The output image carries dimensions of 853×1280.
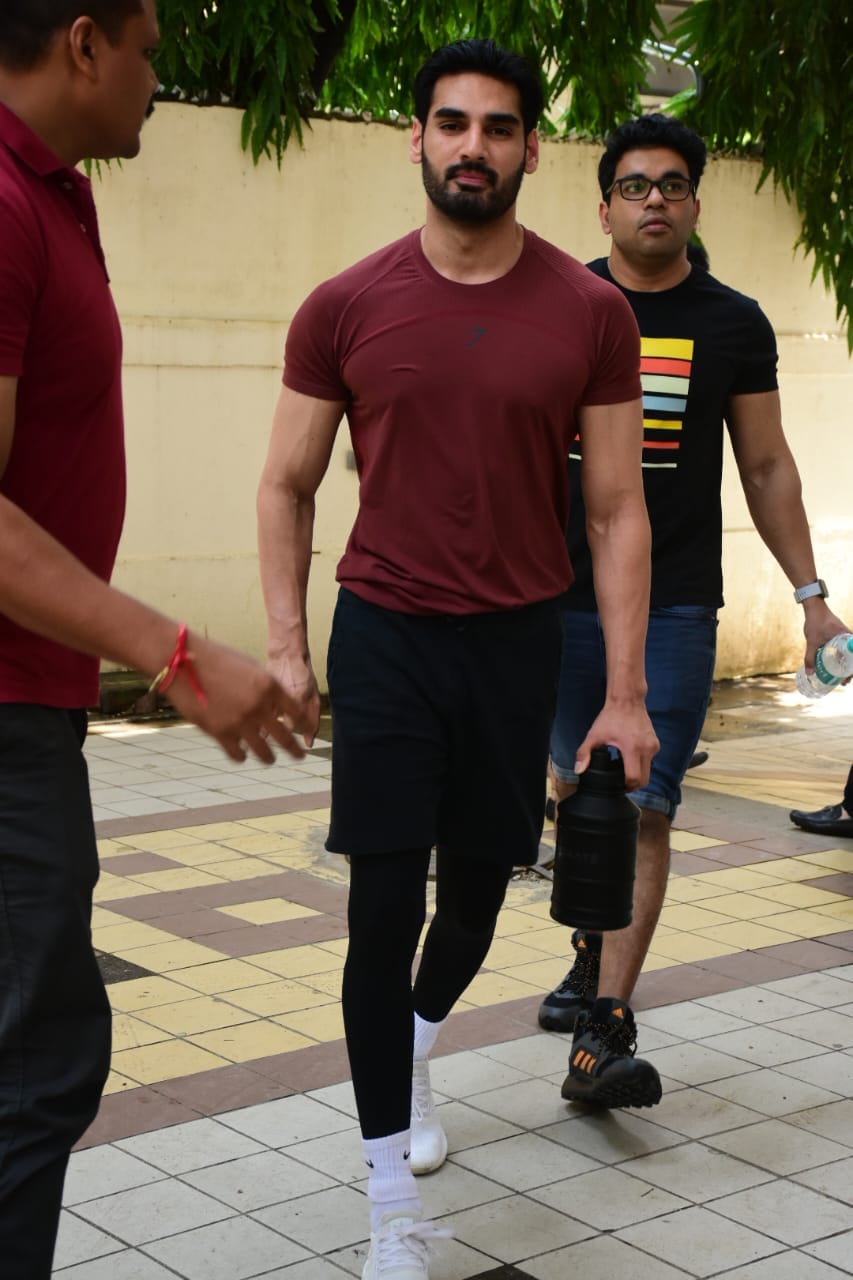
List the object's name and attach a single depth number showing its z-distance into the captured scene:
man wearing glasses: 4.48
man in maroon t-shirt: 3.38
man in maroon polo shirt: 2.30
